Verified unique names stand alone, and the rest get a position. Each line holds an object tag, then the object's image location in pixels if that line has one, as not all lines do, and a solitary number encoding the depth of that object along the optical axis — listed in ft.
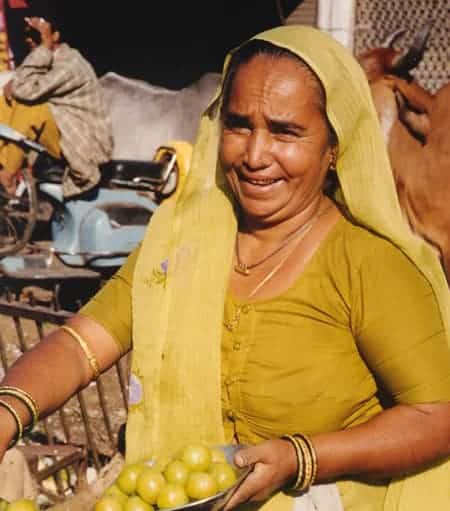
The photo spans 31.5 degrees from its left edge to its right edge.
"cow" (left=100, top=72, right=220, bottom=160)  31.07
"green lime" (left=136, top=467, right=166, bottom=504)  5.76
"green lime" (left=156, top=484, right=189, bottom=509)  5.56
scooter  21.61
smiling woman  5.82
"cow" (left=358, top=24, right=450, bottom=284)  13.80
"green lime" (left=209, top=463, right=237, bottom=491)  5.59
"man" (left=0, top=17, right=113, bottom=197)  24.21
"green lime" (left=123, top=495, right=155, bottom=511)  5.71
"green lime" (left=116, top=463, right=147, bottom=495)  5.98
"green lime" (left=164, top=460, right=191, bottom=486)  5.73
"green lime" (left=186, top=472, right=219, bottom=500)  5.54
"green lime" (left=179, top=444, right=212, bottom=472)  5.79
